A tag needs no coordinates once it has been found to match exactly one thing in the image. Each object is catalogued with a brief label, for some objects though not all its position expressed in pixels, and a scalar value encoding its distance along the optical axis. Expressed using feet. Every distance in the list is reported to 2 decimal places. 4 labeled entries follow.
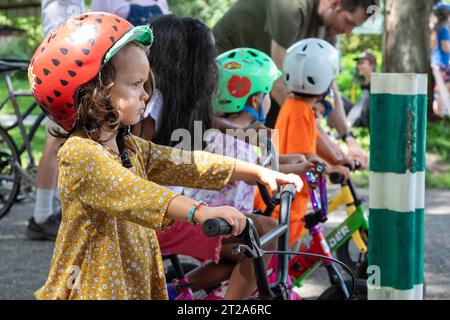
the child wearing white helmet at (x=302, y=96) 15.02
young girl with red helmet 8.61
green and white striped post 9.00
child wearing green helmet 14.14
